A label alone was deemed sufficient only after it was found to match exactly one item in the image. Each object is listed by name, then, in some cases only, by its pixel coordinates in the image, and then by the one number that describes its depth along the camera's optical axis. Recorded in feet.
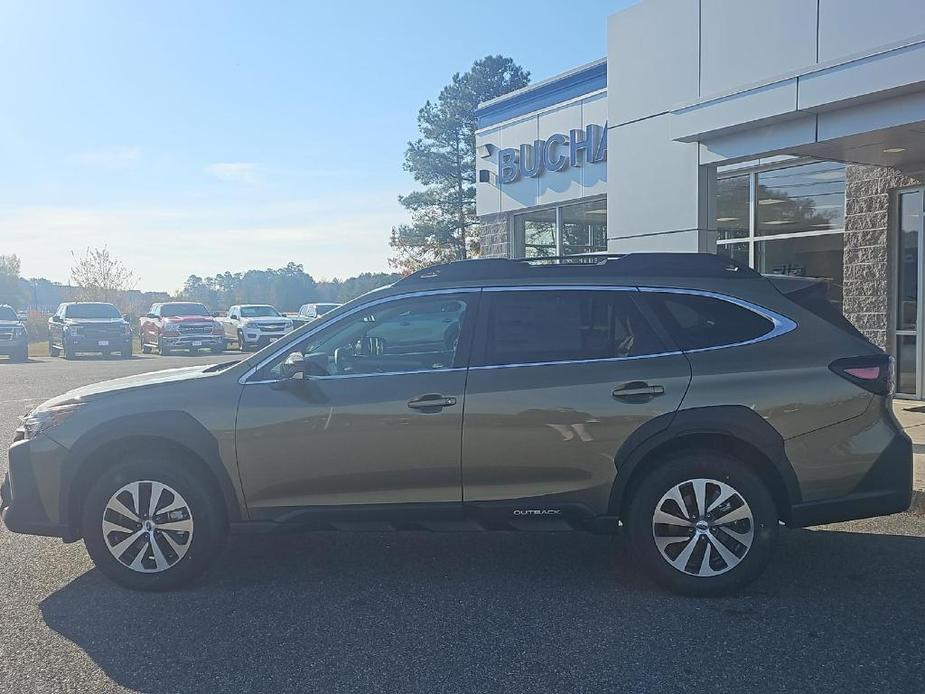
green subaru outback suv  14.97
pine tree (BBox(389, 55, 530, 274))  150.82
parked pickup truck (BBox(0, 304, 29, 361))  85.20
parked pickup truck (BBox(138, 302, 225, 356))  91.61
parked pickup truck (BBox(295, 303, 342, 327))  103.37
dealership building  25.31
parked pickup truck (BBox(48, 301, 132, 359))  86.79
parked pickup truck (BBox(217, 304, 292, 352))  95.14
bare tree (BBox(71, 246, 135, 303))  160.97
